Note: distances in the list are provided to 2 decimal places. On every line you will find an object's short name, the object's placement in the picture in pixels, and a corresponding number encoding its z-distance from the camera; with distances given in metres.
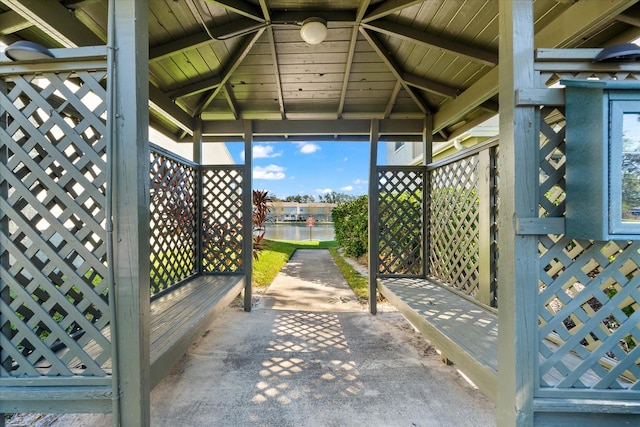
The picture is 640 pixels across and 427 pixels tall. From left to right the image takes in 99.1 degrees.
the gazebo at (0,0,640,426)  1.33
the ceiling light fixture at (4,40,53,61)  1.38
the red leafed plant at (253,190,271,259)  6.42
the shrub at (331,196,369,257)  7.15
